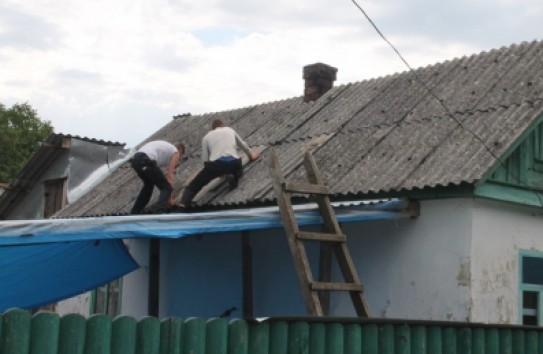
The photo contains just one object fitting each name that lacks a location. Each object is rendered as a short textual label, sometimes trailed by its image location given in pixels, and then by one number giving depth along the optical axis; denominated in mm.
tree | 41750
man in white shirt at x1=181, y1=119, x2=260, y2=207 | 11648
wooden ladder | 7383
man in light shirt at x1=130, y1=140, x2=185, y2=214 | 11914
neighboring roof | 16750
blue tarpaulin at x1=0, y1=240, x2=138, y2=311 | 8805
